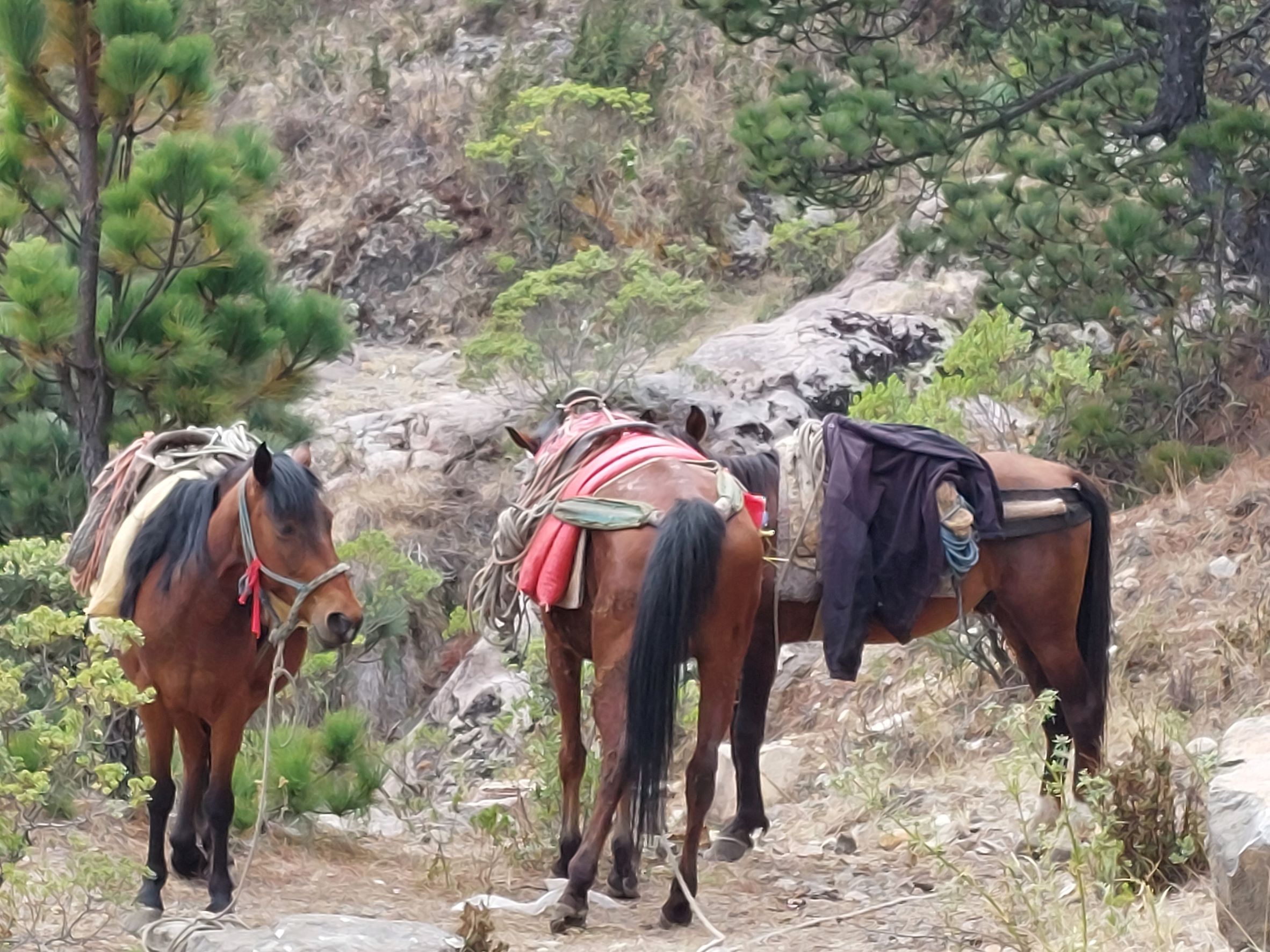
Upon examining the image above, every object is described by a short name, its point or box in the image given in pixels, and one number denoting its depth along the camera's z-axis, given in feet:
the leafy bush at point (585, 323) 85.46
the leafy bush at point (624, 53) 127.54
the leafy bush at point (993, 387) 53.47
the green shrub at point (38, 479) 51.52
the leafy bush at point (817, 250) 104.22
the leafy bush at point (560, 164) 117.91
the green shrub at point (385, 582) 63.31
